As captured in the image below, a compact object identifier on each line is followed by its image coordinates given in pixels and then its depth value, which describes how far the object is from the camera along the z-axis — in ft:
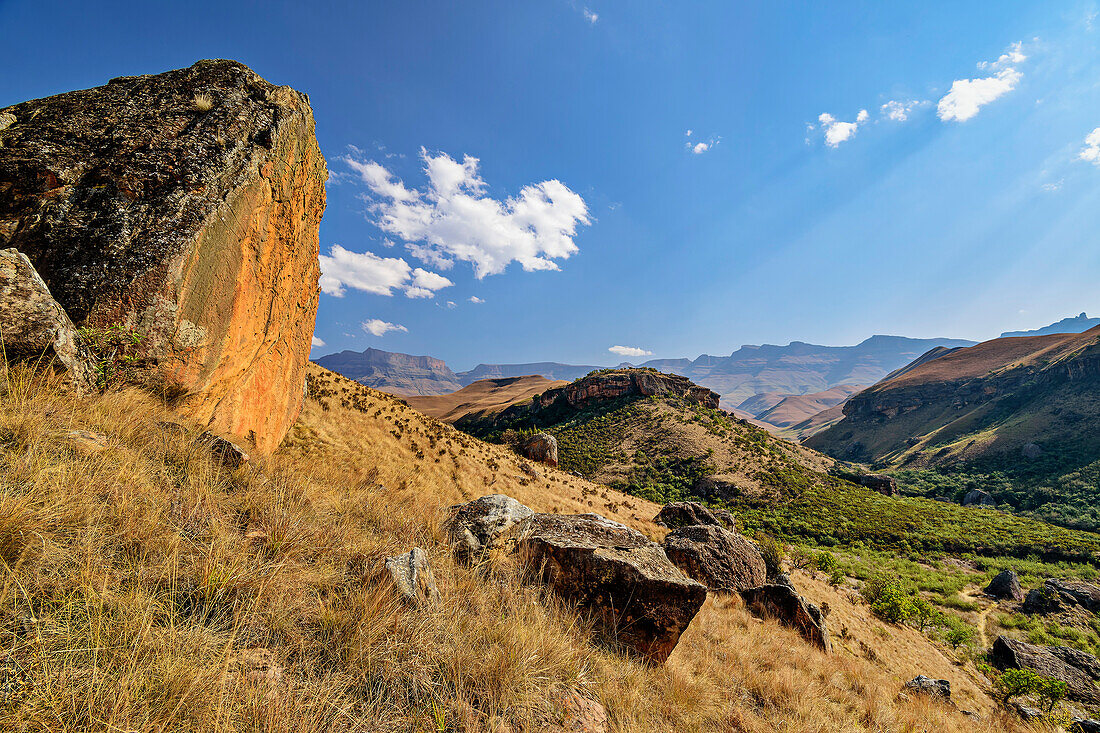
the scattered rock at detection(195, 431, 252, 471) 14.82
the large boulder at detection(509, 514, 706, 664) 15.34
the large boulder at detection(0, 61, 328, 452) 17.65
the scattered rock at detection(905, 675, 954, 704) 26.71
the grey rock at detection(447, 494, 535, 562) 16.48
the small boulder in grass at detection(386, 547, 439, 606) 10.45
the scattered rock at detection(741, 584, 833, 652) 28.89
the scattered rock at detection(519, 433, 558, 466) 97.45
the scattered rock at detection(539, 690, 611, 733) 9.12
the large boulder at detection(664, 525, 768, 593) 33.53
